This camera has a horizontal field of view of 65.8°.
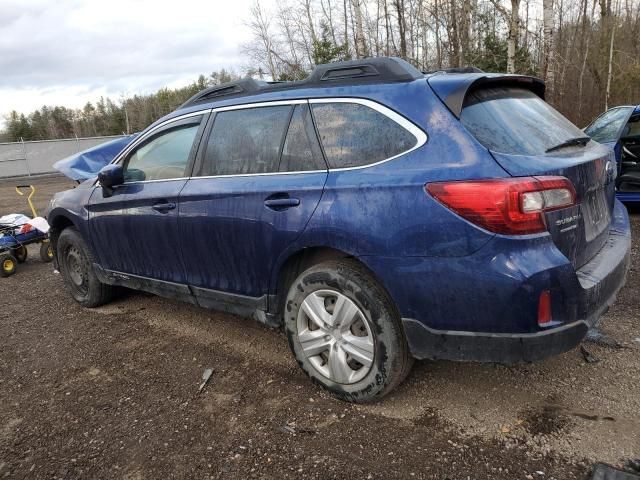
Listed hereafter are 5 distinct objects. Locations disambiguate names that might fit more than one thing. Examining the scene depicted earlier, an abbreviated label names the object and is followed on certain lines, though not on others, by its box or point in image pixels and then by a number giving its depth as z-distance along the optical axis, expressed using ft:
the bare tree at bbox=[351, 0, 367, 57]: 47.39
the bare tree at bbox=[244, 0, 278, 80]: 111.65
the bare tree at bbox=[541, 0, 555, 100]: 37.14
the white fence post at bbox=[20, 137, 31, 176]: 88.53
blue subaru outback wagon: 7.29
